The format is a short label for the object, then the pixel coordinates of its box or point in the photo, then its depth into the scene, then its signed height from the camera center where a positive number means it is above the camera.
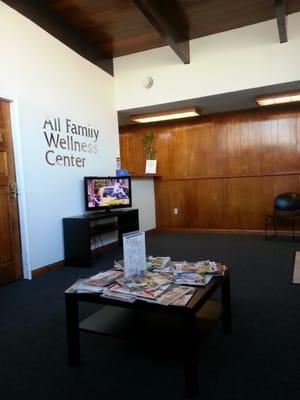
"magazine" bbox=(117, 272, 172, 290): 1.79 -0.58
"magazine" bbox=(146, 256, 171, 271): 2.15 -0.57
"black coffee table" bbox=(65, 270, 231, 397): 1.52 -0.83
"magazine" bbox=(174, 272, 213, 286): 1.85 -0.59
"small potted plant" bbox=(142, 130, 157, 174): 6.61 +0.80
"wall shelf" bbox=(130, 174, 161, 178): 5.85 +0.14
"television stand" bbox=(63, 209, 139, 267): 3.94 -0.63
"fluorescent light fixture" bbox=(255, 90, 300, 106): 4.80 +1.21
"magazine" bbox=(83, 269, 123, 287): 1.87 -0.57
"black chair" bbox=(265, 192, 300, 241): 4.93 -0.52
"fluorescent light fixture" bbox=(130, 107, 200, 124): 5.54 +1.22
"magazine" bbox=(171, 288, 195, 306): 1.57 -0.60
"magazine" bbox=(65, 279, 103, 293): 1.77 -0.58
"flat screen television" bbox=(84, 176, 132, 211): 4.34 -0.10
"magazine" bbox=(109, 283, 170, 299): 1.66 -0.58
